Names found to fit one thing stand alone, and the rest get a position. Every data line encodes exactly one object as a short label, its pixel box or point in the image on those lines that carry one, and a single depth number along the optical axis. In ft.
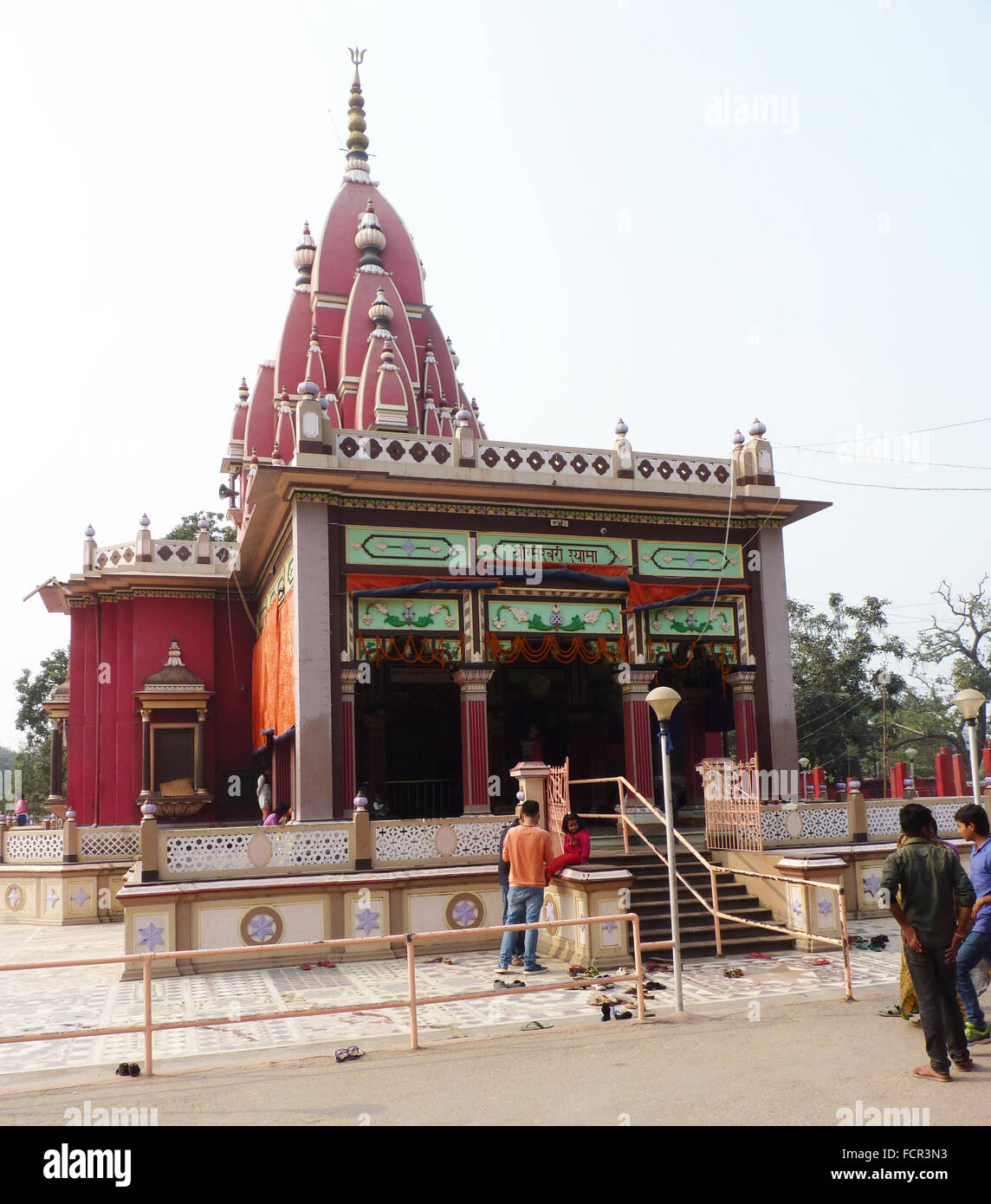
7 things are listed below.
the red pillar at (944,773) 92.27
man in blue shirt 22.02
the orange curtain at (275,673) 50.90
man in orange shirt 33.37
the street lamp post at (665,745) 27.27
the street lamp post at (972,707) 38.52
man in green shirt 20.08
